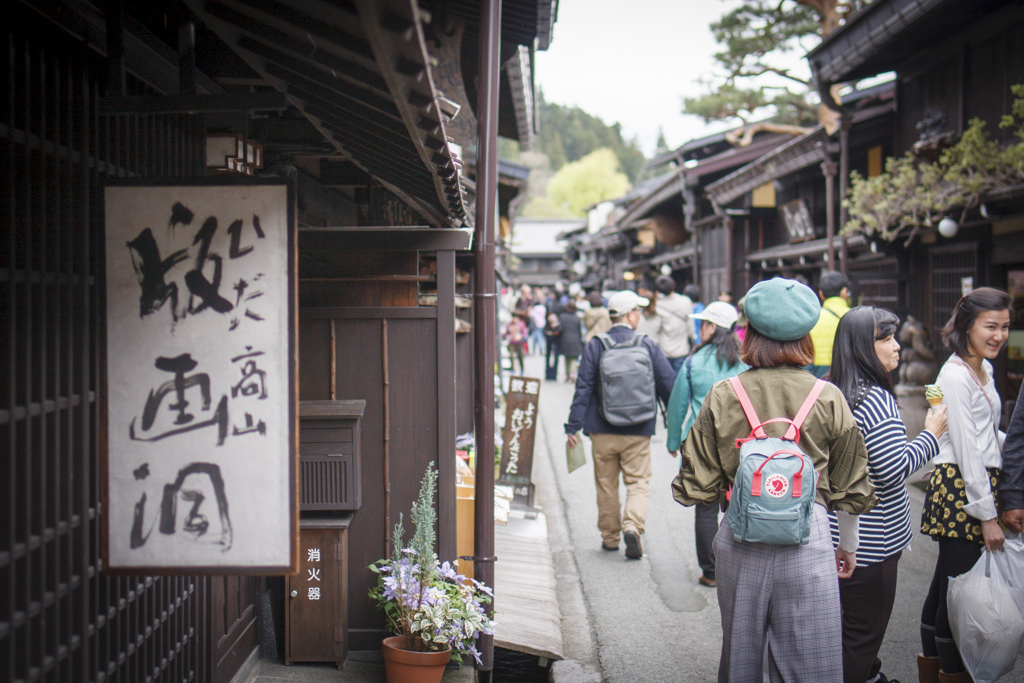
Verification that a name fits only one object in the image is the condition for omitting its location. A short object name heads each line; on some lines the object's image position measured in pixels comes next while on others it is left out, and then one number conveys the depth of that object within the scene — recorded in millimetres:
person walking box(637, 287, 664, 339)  12250
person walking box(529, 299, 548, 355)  27719
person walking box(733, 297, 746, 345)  9638
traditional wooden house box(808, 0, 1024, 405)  9227
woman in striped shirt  3857
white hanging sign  2650
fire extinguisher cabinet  4652
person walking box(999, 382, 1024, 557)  4008
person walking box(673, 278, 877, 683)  3361
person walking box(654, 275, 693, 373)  12164
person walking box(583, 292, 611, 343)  15445
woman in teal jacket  6496
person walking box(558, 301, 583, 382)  19031
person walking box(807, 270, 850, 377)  8289
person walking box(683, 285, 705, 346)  14203
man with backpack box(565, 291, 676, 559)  6953
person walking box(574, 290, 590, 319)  26164
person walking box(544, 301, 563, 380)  20203
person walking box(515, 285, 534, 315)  27953
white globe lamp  9695
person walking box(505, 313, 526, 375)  21281
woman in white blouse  4188
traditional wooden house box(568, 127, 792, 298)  20484
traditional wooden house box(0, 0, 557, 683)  2469
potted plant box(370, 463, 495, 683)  4297
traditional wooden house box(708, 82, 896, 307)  12992
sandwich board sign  8102
